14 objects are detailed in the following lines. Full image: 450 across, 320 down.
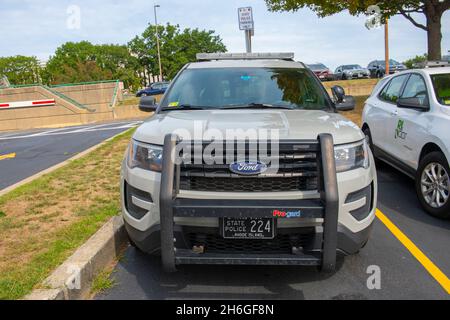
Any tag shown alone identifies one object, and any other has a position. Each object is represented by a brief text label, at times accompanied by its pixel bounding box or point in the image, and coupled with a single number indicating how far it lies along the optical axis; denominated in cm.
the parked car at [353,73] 3466
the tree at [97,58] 6940
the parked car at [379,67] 3204
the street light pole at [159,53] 5790
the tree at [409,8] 1228
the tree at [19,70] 9144
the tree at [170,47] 6397
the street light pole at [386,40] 2183
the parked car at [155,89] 3981
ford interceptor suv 274
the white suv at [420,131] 448
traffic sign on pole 1670
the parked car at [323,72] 3356
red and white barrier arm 2997
